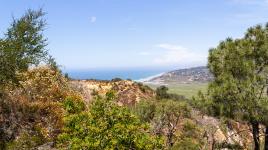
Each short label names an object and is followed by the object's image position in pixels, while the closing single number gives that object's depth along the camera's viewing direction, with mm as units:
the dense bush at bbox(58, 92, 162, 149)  9538
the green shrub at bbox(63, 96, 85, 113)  10505
